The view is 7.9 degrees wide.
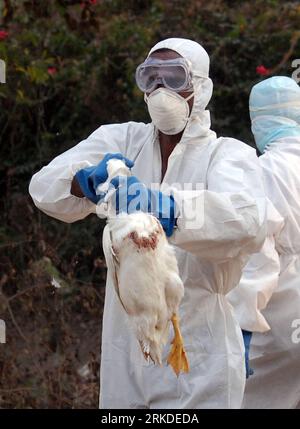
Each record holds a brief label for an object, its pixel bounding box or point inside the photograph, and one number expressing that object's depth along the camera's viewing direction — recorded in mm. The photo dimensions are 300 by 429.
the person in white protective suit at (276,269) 10274
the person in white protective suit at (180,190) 8329
